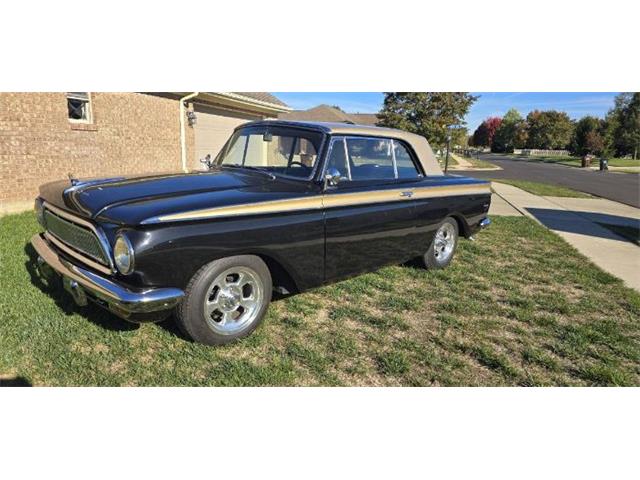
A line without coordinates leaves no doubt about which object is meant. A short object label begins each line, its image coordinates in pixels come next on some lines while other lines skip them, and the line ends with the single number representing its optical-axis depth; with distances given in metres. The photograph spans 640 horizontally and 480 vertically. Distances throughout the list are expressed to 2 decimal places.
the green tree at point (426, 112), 24.77
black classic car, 2.75
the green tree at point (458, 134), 26.50
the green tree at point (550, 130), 69.50
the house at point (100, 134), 7.43
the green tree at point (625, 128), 42.38
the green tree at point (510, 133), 77.81
